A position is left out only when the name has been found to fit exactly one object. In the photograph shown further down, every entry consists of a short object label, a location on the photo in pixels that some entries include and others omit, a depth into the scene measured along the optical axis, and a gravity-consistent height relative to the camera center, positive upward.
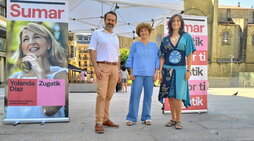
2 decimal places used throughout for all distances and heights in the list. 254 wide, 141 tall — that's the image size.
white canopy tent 8.14 +2.48
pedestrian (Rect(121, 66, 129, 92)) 15.65 -0.45
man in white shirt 4.01 +0.15
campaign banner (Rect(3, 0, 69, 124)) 4.52 +0.15
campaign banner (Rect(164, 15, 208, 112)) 5.97 +0.07
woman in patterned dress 4.31 +0.07
